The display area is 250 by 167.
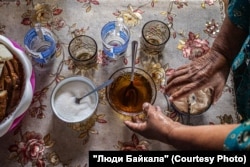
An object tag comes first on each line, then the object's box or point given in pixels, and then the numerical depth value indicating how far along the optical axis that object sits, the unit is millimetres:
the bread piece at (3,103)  721
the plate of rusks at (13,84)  730
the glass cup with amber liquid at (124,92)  806
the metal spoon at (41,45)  874
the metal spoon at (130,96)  809
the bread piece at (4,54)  760
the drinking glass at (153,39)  866
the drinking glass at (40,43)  840
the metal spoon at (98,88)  783
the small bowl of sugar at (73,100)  783
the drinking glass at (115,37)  860
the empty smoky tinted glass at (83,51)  847
